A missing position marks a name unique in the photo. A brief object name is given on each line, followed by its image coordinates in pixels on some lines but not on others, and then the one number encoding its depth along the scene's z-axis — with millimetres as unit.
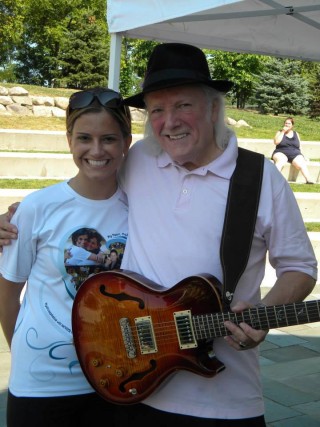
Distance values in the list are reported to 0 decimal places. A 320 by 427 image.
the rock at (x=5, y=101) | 19500
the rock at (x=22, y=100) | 19688
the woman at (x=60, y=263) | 2242
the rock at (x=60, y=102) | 19953
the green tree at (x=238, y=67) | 34594
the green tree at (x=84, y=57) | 32688
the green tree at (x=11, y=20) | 30984
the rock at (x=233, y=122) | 19984
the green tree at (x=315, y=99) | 30156
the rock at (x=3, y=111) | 18756
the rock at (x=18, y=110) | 19086
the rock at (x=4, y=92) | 19984
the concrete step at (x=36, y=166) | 12266
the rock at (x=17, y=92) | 19922
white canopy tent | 4070
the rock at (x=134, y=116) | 15375
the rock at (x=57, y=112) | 19344
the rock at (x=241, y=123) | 20575
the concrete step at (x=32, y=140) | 15172
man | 2094
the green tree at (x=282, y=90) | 29172
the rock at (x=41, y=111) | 19219
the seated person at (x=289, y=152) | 13602
